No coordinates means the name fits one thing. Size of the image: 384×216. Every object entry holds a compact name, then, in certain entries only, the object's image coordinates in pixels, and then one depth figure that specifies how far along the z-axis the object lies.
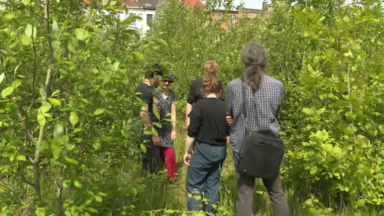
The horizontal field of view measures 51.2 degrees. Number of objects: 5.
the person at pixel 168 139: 4.62
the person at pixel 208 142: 3.79
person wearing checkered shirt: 3.19
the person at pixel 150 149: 4.00
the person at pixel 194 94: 4.81
